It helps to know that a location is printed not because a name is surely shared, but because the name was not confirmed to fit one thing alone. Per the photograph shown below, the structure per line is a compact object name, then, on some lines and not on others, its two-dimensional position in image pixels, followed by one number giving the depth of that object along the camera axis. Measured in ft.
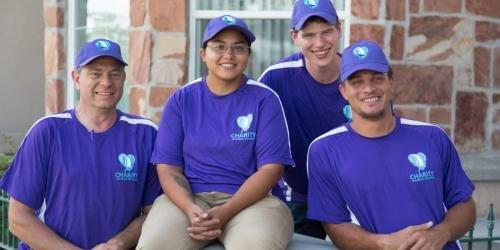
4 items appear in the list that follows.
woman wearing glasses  11.87
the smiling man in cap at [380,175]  11.84
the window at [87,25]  24.63
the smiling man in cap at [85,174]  12.39
